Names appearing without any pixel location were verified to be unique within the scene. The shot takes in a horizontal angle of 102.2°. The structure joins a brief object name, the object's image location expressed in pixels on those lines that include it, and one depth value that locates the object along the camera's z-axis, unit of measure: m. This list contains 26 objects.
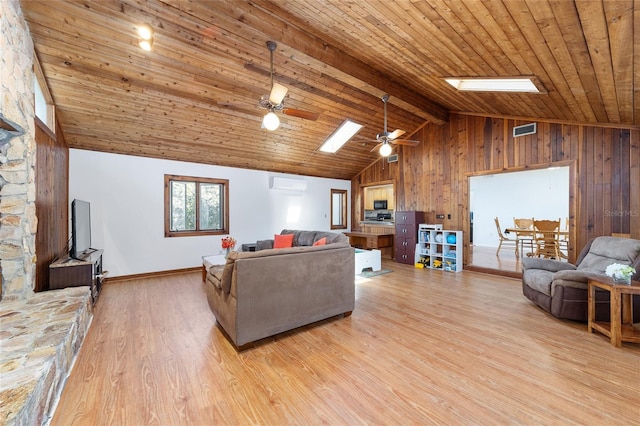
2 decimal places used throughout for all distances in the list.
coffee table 5.57
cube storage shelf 5.75
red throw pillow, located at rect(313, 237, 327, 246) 4.21
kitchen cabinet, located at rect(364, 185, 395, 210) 8.53
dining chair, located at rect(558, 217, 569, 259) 5.65
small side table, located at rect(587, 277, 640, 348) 2.46
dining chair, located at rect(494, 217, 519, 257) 9.11
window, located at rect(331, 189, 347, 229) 8.65
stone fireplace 1.71
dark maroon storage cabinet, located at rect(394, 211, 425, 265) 6.38
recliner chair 2.87
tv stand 3.13
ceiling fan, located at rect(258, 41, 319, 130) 3.06
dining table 5.74
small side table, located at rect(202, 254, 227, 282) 4.35
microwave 8.45
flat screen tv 3.47
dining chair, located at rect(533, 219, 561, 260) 5.93
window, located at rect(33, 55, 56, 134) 3.26
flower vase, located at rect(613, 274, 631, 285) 2.52
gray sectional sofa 2.42
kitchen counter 7.16
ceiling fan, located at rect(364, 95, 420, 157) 4.50
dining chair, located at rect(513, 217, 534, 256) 7.01
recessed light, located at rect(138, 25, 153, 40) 2.70
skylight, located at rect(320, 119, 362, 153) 5.93
